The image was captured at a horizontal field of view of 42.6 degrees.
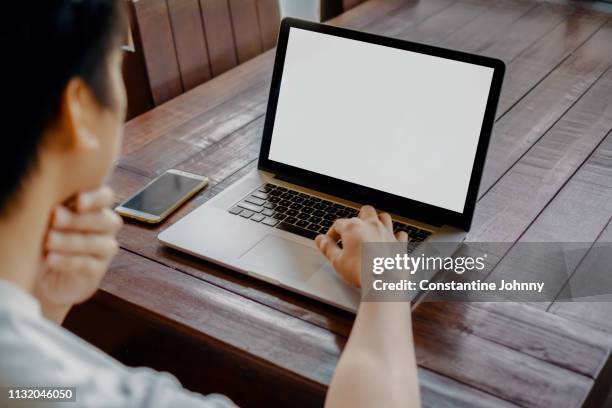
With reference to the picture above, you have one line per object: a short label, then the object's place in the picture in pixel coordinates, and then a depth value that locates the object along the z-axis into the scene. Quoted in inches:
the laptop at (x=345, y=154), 45.7
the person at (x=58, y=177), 25.3
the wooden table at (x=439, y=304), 38.4
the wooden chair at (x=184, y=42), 71.0
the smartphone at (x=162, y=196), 50.5
